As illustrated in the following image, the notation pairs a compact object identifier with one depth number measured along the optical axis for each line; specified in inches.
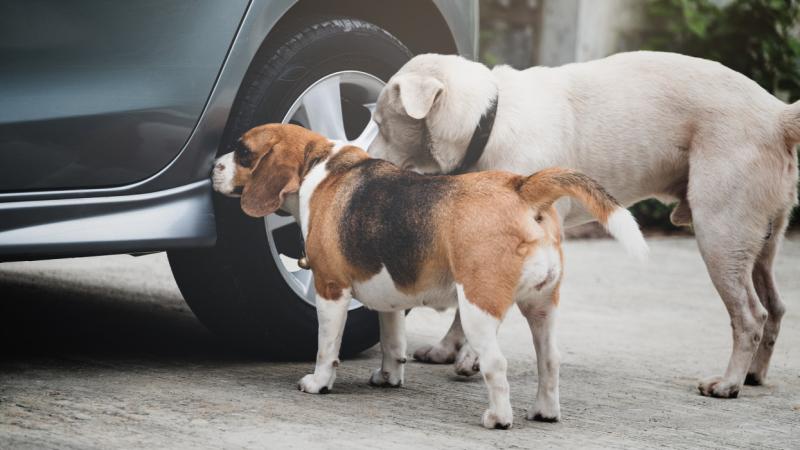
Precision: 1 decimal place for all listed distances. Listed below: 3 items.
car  260.4
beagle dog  252.2
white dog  320.8
